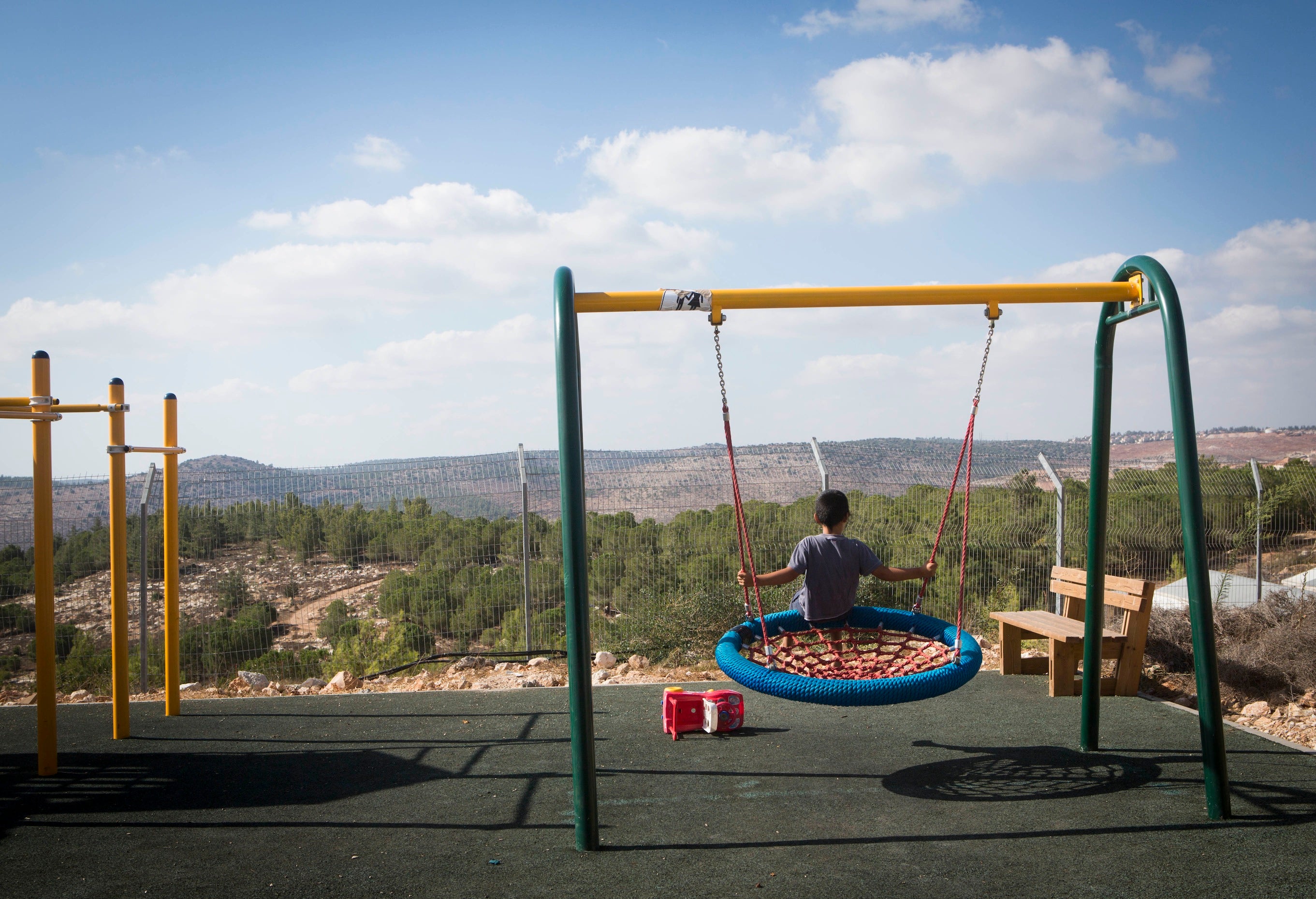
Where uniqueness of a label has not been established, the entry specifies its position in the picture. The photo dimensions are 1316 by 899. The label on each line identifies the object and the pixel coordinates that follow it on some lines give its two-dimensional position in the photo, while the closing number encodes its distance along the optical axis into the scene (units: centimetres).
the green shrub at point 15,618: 765
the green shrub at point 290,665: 809
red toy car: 516
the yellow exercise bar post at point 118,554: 517
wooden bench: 588
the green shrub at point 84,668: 788
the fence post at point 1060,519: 799
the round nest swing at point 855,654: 379
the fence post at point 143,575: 749
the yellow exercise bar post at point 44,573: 461
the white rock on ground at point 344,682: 721
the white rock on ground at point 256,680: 748
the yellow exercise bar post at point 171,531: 567
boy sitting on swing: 474
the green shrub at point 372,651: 855
